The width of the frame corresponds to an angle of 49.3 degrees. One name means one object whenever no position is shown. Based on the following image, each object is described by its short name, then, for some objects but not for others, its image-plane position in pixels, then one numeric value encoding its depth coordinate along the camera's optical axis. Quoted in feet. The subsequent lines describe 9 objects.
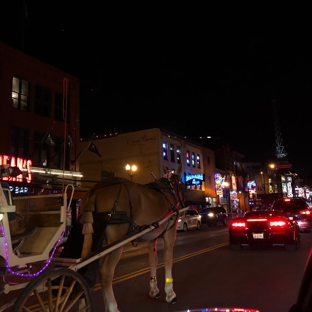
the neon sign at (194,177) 134.00
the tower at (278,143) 377.91
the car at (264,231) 39.96
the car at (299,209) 59.36
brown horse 16.40
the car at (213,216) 106.22
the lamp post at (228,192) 174.22
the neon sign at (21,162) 62.70
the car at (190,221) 85.76
